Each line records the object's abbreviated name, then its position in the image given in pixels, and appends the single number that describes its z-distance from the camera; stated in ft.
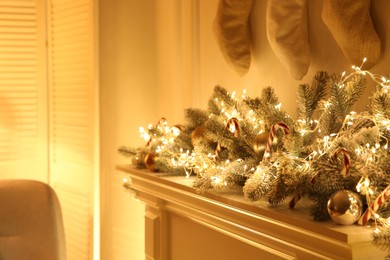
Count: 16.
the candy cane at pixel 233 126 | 7.14
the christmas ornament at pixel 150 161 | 8.52
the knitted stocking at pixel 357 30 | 6.70
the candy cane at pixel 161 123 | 8.67
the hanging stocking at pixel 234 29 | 8.36
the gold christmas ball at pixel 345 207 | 5.90
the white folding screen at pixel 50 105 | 11.25
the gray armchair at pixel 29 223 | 8.99
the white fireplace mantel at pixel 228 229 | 5.94
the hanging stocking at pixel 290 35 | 7.49
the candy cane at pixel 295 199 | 6.37
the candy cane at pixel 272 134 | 6.70
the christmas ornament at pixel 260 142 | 6.89
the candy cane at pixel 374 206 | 5.81
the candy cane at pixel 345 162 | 6.01
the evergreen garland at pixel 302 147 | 6.09
